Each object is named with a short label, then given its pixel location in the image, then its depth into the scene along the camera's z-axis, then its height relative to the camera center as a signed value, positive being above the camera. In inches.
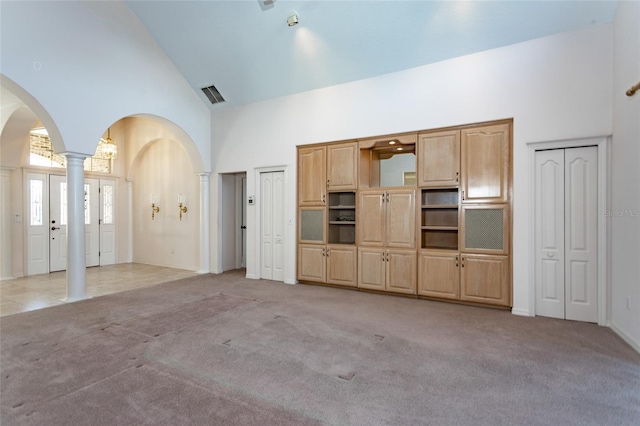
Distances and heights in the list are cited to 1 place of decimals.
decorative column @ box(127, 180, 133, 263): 356.8 -7.3
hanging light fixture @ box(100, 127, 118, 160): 259.8 +50.4
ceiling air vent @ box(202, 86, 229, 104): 267.9 +98.2
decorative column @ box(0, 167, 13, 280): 258.1 -12.6
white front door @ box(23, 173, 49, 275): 275.9 -11.3
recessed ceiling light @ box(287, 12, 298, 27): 191.1 +114.5
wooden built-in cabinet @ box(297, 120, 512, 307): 180.7 -3.3
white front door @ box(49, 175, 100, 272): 292.0 -9.7
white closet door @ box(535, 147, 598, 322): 158.6 -11.0
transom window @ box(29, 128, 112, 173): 278.8 +51.6
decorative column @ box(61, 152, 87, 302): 196.1 -10.2
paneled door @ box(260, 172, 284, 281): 258.8 -11.7
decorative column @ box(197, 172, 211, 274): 293.0 -11.4
